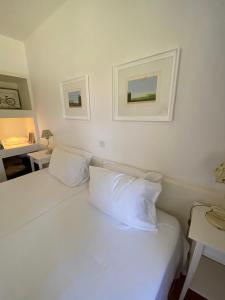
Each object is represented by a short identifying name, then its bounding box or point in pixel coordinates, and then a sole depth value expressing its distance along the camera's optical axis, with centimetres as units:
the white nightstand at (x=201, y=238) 77
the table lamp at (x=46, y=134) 232
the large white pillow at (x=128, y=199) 104
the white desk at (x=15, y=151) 227
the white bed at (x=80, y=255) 70
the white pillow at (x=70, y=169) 164
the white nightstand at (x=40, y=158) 216
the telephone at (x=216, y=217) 87
